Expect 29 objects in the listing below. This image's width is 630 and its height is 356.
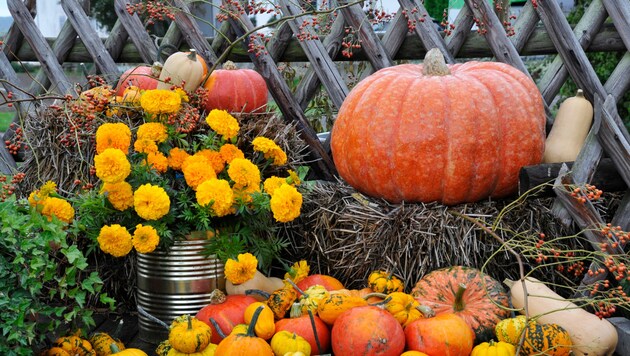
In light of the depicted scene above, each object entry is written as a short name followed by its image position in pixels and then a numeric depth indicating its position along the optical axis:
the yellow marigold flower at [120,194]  2.82
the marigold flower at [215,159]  3.01
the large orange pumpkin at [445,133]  3.05
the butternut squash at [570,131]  3.23
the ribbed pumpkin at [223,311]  2.65
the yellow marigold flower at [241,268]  2.78
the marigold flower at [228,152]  3.04
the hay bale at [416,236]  2.99
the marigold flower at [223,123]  3.05
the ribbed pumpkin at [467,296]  2.67
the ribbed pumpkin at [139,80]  3.47
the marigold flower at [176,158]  2.98
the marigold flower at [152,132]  2.97
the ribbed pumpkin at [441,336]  2.43
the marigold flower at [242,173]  2.88
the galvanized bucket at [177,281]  2.91
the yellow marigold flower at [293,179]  3.07
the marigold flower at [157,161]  2.95
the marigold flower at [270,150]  3.12
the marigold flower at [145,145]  2.95
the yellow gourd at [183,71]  3.37
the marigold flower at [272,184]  2.98
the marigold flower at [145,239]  2.73
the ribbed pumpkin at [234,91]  3.48
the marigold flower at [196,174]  2.89
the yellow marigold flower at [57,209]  2.68
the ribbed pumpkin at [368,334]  2.38
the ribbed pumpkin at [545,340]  2.49
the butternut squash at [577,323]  2.59
